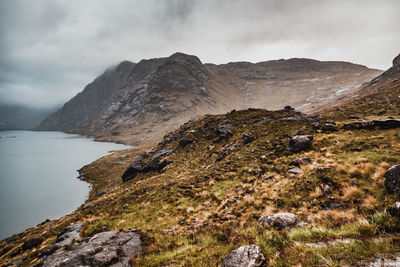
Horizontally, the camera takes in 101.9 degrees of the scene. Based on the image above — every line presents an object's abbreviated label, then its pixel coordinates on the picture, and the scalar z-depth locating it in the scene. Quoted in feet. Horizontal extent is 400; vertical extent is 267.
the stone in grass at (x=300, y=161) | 46.26
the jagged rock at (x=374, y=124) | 48.85
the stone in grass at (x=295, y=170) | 43.02
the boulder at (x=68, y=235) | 37.21
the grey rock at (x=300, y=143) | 55.16
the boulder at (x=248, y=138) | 83.71
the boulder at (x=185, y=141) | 118.72
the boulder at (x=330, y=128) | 61.47
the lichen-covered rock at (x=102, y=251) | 23.81
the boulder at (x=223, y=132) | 100.68
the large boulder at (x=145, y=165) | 108.95
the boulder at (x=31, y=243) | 54.60
